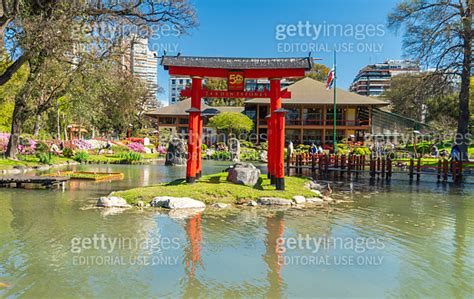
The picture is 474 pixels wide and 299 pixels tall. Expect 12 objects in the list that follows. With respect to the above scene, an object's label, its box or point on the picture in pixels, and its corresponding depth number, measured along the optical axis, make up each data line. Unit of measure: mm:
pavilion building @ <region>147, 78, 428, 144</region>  42719
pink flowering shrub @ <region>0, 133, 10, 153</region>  26672
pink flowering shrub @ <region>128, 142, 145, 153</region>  39178
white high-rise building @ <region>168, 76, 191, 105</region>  128375
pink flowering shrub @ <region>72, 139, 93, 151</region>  34131
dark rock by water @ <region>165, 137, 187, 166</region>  30547
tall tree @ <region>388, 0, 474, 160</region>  22953
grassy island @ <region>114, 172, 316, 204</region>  12078
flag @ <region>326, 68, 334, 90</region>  29097
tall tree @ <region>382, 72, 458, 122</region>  24703
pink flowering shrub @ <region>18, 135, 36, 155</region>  27359
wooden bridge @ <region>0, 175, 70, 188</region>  15500
